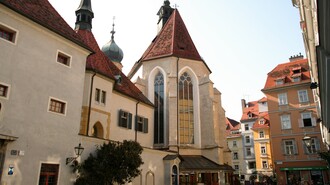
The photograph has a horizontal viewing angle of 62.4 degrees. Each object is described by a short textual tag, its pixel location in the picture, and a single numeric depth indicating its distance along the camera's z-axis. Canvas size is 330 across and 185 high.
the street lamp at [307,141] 14.10
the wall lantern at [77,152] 13.15
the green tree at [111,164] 13.67
